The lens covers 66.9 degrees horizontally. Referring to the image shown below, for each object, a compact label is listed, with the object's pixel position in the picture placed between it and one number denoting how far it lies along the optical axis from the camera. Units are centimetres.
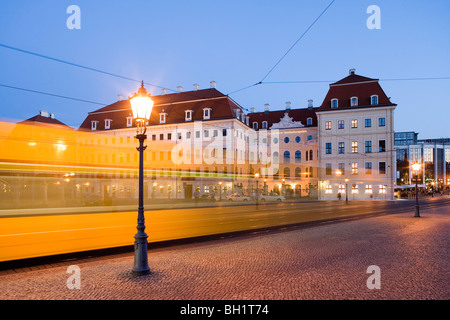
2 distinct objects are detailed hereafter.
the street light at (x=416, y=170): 2186
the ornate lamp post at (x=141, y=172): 759
